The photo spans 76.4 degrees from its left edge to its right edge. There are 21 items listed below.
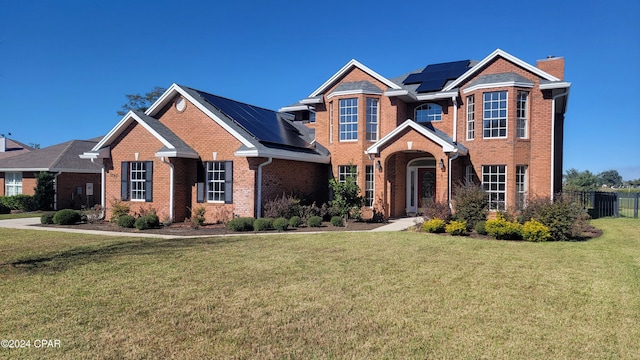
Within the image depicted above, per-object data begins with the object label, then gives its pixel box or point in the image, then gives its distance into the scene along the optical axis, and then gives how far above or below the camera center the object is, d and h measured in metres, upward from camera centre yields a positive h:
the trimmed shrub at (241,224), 15.67 -1.57
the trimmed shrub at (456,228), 13.91 -1.52
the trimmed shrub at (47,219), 18.03 -1.60
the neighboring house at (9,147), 42.59 +3.96
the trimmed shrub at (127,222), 16.77 -1.60
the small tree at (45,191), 26.39 -0.52
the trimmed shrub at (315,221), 16.52 -1.52
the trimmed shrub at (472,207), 14.66 -0.85
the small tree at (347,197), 17.77 -0.59
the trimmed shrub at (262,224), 15.50 -1.56
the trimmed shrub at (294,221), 16.23 -1.51
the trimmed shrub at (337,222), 16.62 -1.57
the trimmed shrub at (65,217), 17.91 -1.52
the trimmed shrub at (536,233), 12.68 -1.52
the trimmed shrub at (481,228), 13.94 -1.51
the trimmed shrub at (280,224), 15.42 -1.54
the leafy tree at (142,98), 48.80 +10.26
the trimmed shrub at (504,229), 13.02 -1.46
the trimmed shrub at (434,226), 14.46 -1.50
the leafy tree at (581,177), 75.94 +1.46
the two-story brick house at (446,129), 17.86 +2.59
